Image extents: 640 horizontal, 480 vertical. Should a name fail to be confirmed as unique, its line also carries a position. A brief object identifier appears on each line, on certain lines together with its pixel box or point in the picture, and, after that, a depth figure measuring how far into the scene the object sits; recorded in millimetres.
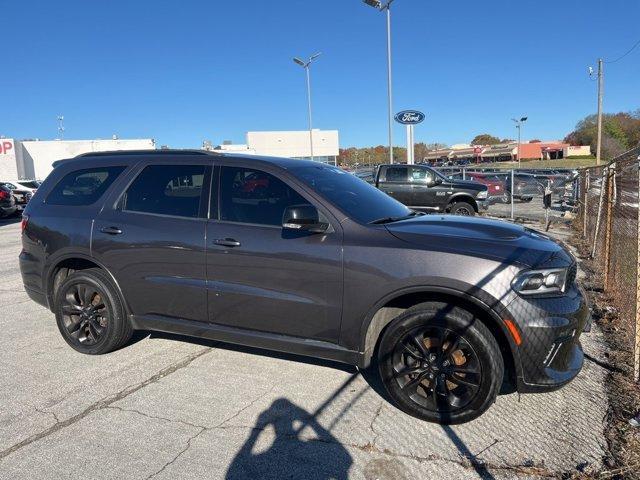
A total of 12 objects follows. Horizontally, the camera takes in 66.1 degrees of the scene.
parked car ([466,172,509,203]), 20672
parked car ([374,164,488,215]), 14142
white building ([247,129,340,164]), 70400
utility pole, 39188
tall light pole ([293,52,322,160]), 35656
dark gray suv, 3145
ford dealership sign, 21172
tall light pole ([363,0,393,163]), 19719
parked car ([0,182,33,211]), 21261
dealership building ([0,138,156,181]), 41812
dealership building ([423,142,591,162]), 107375
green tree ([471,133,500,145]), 163850
